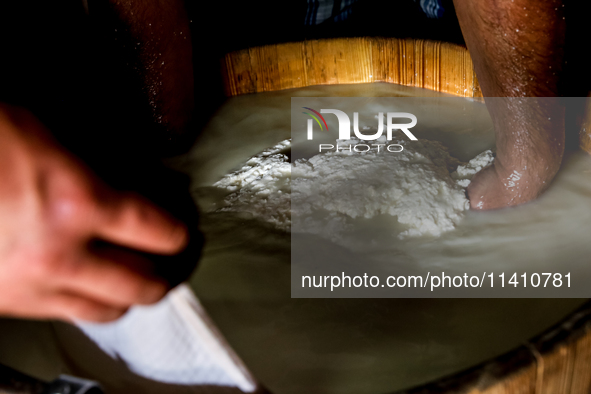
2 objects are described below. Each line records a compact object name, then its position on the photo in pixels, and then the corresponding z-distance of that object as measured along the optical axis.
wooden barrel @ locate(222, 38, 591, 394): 1.45
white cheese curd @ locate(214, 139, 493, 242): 0.94
